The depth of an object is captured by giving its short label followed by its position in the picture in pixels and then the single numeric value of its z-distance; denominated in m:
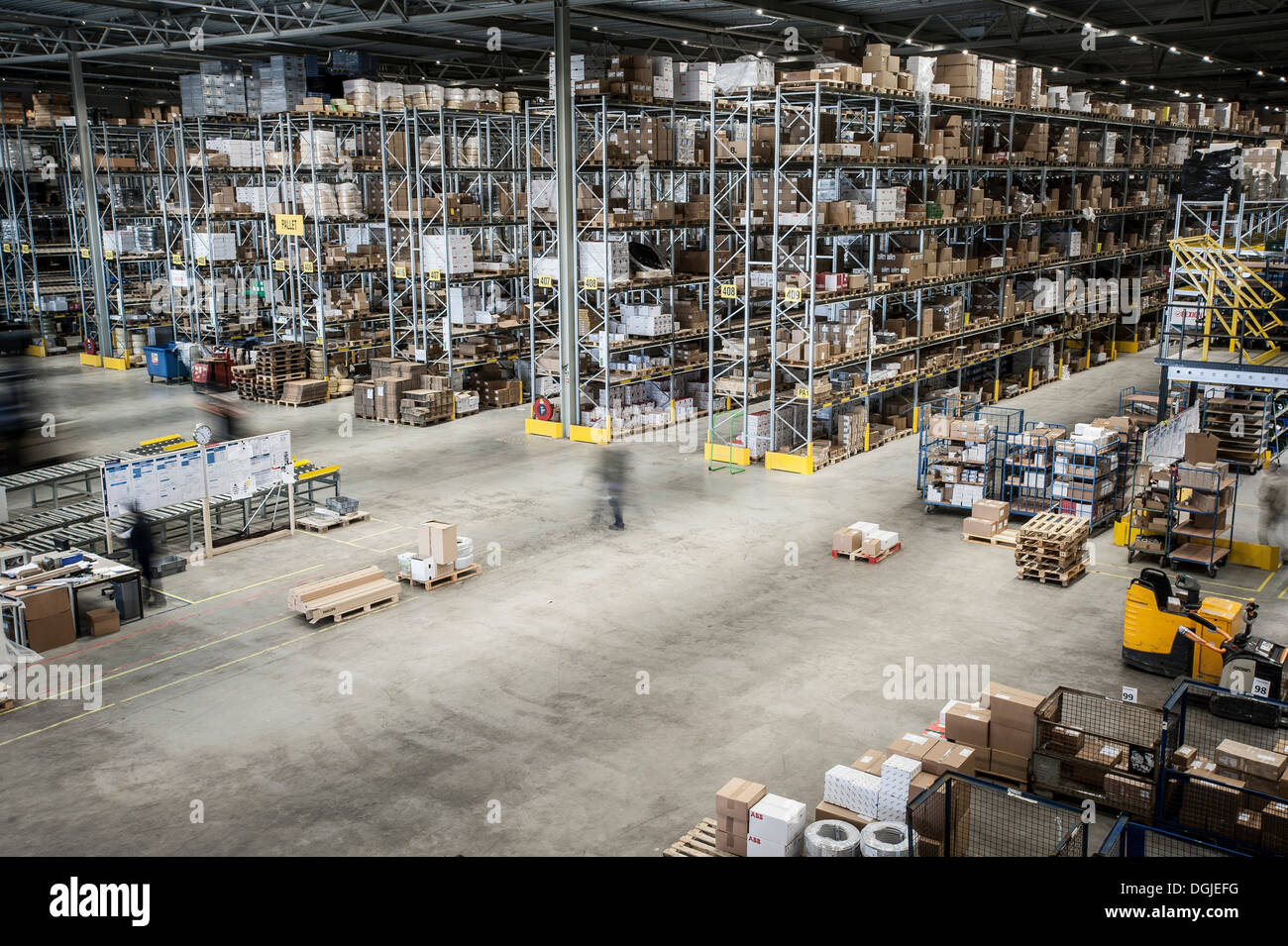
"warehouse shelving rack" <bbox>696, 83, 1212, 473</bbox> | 16.56
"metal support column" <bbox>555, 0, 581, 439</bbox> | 17.66
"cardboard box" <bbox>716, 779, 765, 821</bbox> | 6.81
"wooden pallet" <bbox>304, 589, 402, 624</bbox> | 10.93
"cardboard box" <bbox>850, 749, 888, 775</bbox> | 7.53
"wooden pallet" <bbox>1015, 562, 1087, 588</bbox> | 11.95
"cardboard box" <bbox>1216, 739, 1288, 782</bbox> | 7.32
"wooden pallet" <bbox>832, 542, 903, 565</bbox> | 12.62
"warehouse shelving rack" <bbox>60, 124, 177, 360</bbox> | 26.45
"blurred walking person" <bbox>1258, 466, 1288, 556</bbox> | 12.77
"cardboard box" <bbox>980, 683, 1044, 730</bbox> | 7.98
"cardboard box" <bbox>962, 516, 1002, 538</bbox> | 13.35
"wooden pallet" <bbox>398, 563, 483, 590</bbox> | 12.01
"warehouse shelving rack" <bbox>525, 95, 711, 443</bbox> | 18.45
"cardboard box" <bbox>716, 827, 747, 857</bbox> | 6.84
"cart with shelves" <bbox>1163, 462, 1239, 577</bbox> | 12.11
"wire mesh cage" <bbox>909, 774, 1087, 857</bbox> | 6.38
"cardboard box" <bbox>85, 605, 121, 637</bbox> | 10.70
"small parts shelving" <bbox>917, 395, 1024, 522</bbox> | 14.27
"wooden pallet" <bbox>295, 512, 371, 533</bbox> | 13.94
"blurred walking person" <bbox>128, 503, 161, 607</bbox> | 11.82
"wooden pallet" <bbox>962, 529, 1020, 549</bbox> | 13.25
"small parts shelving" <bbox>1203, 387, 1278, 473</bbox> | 15.51
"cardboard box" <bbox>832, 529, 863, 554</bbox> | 12.59
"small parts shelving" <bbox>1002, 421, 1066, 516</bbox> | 13.94
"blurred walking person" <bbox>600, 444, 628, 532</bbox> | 14.80
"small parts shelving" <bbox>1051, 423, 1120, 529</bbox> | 13.58
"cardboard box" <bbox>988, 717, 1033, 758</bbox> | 8.06
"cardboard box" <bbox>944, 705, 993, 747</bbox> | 8.12
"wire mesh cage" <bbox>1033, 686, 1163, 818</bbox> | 7.57
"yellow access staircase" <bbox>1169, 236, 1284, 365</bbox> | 13.48
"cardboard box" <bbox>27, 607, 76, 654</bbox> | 10.34
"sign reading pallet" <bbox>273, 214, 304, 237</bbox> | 22.11
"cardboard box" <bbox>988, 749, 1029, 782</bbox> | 8.09
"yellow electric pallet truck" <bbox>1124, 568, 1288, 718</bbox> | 9.41
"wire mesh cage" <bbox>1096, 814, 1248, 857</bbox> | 5.67
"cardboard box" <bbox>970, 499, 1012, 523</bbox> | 13.38
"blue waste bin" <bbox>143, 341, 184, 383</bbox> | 24.12
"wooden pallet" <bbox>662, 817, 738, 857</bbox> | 6.93
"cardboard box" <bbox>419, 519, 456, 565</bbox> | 11.82
